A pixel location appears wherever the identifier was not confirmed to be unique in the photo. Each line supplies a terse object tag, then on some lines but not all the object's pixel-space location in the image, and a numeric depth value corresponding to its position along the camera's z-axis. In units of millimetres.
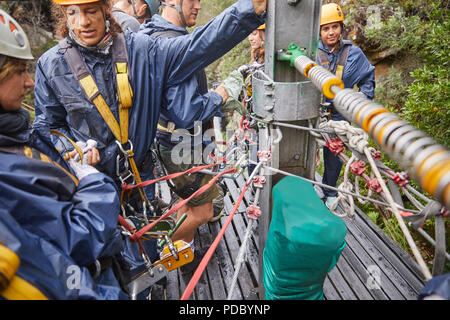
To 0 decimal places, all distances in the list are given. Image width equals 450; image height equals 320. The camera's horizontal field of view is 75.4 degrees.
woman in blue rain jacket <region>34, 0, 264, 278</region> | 1988
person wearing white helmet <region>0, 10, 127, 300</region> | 1001
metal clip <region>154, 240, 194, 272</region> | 2070
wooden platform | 2656
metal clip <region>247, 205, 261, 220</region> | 1631
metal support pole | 1435
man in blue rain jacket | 2264
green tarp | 1248
